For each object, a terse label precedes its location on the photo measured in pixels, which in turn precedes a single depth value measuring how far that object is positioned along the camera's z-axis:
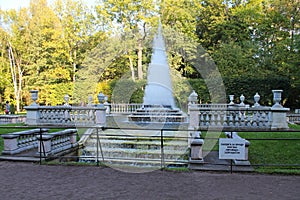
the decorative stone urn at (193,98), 14.30
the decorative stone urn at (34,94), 16.14
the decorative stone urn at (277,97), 13.97
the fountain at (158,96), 16.00
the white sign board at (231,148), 7.21
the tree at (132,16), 32.84
